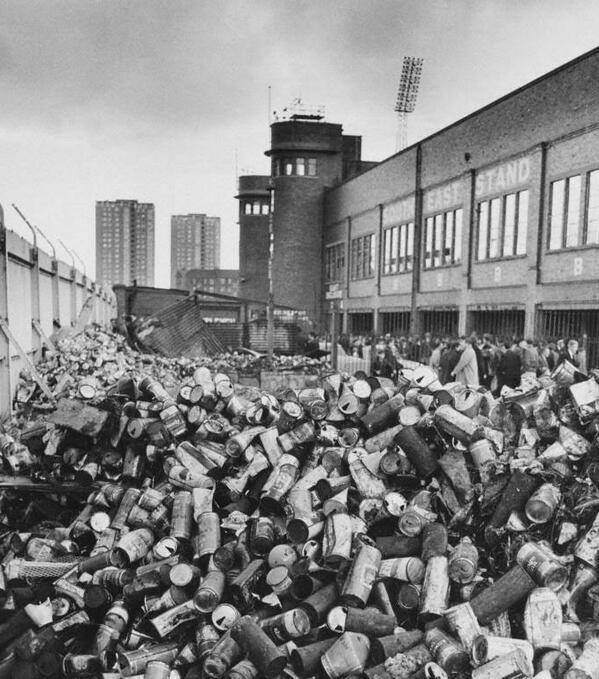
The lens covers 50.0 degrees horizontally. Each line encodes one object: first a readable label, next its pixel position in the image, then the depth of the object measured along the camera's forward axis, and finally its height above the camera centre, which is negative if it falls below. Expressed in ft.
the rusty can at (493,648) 10.59 -5.83
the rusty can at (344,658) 10.98 -6.28
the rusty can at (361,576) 12.12 -5.46
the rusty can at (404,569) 12.51 -5.43
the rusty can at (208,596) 12.48 -5.98
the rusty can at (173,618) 12.60 -6.50
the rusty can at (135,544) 14.35 -5.80
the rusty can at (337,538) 12.84 -5.02
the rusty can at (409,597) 12.17 -5.77
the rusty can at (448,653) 10.70 -6.01
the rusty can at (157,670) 11.65 -6.97
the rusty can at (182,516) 14.56 -5.25
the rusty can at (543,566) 11.85 -5.02
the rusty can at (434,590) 11.73 -5.50
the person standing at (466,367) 35.27 -4.00
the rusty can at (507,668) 10.04 -5.86
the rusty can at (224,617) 12.19 -6.21
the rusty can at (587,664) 10.15 -5.88
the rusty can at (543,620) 10.98 -5.59
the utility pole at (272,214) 127.66 +15.30
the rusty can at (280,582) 12.62 -5.72
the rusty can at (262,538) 13.67 -5.29
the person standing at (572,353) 40.29 -3.61
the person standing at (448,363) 36.91 -3.98
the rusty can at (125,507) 15.72 -5.46
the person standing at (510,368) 39.45 -4.44
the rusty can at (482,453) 14.52 -3.58
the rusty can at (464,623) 10.98 -5.69
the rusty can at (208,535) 13.79 -5.38
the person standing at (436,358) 46.58 -4.71
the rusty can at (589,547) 11.96 -4.67
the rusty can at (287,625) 11.82 -6.20
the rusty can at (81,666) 12.53 -7.41
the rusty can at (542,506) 12.85 -4.19
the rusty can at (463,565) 12.30 -5.20
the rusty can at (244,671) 11.16 -6.65
